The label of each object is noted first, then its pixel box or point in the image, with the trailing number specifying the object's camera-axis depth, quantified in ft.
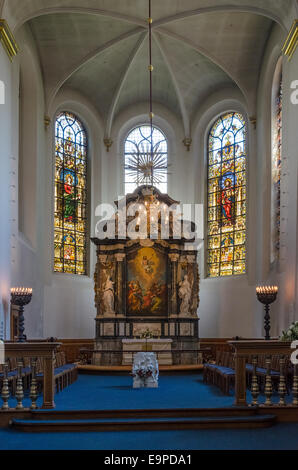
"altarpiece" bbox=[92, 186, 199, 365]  64.75
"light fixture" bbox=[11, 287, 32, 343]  43.77
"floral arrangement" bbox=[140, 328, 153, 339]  63.93
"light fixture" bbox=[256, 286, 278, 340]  43.78
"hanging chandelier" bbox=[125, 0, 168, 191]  72.31
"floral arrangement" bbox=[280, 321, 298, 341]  36.04
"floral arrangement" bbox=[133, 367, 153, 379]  43.78
